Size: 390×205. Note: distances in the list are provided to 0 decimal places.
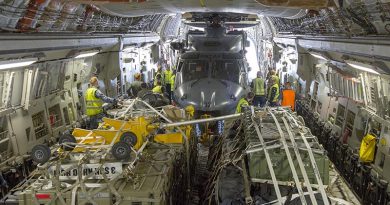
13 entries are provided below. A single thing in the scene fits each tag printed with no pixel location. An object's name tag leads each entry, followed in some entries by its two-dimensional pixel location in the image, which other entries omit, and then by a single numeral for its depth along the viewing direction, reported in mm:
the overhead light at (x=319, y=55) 10673
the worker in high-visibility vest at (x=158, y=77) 14422
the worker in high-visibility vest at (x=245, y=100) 11555
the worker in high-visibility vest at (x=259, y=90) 13516
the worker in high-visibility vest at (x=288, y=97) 12953
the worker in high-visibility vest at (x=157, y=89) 13000
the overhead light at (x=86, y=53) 10003
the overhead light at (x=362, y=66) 7205
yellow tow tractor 5309
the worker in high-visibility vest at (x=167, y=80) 16802
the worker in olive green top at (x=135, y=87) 14062
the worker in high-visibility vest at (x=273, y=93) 13109
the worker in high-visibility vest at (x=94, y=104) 9414
